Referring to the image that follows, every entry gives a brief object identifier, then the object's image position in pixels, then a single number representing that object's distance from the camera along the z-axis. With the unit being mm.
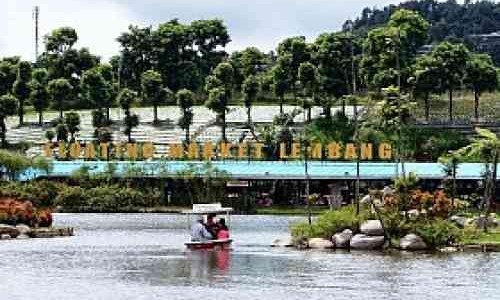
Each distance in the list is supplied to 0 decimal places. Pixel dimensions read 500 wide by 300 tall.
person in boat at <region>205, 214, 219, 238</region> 57812
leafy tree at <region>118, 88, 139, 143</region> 129125
